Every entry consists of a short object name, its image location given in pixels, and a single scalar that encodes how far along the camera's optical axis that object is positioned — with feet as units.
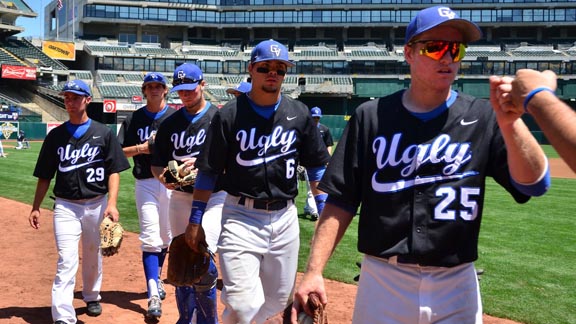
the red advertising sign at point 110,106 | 147.84
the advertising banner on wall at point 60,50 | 192.24
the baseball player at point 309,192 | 35.01
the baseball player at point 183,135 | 17.38
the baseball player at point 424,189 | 8.42
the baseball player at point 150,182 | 19.66
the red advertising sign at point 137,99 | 155.74
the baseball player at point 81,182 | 17.93
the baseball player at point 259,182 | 13.25
